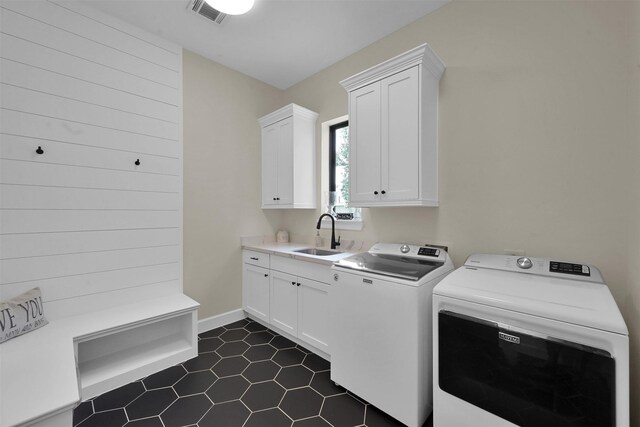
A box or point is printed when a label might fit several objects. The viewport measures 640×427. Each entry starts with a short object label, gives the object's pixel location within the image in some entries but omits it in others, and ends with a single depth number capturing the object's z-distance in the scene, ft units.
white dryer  3.14
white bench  3.59
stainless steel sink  8.75
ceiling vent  6.83
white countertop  7.23
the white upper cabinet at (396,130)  6.17
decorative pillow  5.23
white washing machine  4.84
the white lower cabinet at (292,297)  7.16
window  9.56
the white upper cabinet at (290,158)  9.49
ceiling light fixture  6.03
